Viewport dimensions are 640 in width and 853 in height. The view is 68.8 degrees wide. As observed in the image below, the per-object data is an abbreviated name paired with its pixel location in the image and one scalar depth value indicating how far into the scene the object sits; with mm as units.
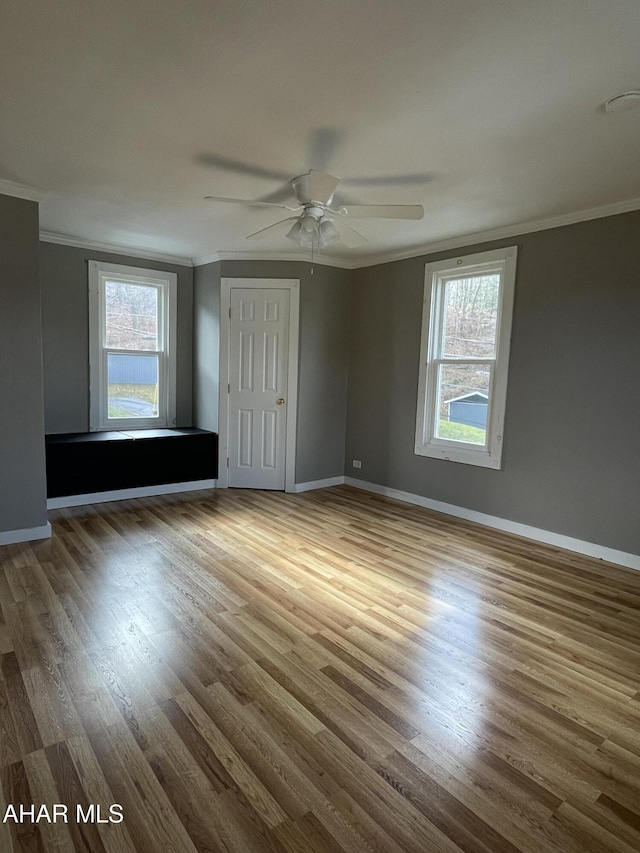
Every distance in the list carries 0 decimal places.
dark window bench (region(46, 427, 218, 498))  4352
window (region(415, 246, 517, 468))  4094
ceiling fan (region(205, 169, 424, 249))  2566
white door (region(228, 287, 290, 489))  5113
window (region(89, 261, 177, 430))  4945
